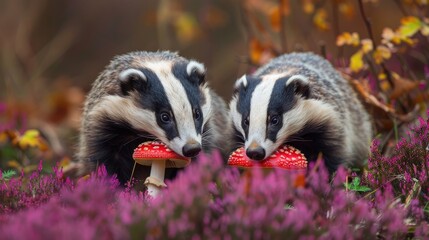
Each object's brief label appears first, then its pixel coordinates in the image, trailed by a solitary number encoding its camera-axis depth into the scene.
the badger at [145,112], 8.45
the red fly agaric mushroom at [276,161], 8.55
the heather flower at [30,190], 7.20
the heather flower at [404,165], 7.73
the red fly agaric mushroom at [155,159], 8.31
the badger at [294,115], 8.82
